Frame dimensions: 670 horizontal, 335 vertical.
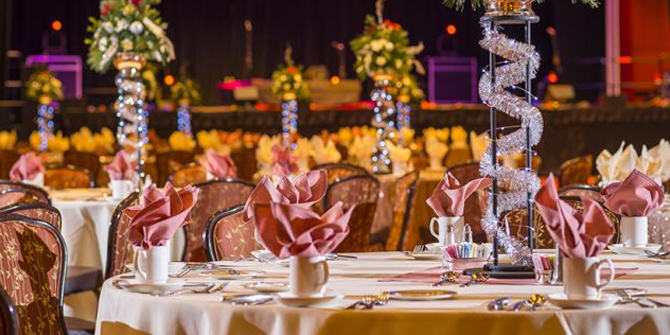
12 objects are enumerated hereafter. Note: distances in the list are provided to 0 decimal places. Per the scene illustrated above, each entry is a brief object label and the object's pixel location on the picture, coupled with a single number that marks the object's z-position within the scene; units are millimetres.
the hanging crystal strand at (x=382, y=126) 9406
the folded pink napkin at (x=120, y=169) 6898
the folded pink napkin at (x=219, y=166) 6801
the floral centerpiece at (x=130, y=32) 8016
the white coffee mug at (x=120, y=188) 6852
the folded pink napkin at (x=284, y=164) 7043
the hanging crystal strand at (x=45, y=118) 14414
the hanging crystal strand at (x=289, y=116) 11484
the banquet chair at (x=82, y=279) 5797
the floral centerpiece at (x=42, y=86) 14812
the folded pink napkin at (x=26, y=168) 7465
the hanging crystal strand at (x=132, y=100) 8016
